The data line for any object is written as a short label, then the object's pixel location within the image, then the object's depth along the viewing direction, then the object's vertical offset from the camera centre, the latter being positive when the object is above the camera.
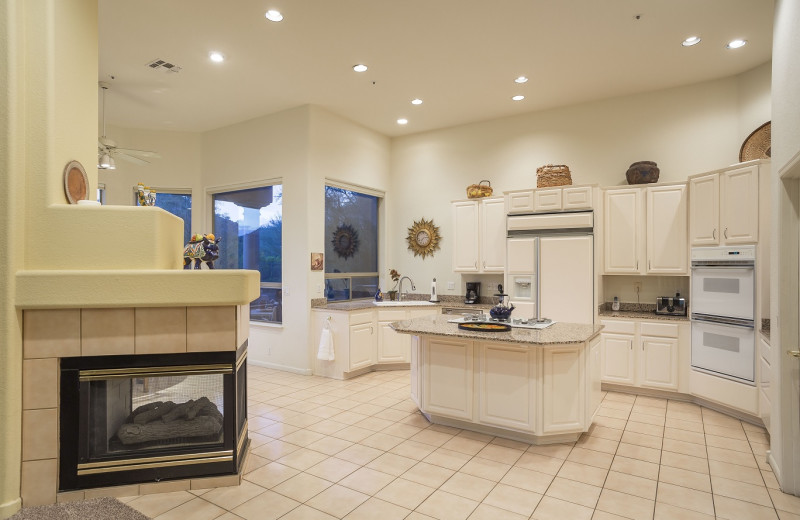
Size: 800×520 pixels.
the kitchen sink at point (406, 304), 5.77 -0.56
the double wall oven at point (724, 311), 3.81 -0.45
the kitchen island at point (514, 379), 3.24 -0.91
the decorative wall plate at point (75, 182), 2.71 +0.51
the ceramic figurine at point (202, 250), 3.08 +0.08
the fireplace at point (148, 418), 2.54 -0.96
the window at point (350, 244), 6.10 +0.26
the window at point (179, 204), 6.53 +0.86
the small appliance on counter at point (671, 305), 4.75 -0.47
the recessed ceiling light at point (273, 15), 3.49 +1.99
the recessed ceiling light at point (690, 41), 3.92 +2.00
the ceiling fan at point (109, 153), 4.66 +1.18
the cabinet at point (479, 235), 5.66 +0.35
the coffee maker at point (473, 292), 6.02 -0.42
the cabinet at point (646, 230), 4.65 +0.35
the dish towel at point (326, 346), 5.23 -1.01
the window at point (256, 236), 6.02 +0.37
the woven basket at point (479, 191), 5.85 +0.95
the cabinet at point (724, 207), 3.83 +0.51
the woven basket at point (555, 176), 5.21 +1.04
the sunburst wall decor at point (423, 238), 6.54 +0.37
